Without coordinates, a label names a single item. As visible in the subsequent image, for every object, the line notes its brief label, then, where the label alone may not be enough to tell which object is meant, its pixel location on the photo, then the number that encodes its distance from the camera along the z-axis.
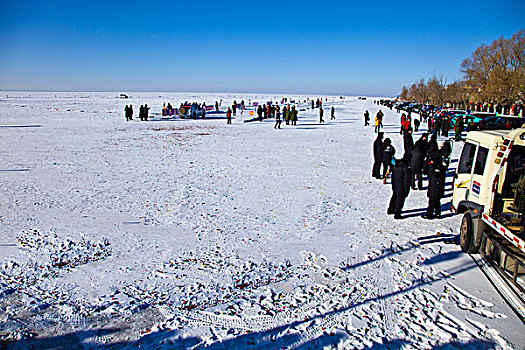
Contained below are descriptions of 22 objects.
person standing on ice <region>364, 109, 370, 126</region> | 28.68
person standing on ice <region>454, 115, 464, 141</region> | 19.39
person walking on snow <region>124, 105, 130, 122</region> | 33.03
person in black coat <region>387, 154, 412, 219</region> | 7.51
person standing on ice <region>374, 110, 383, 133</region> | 22.39
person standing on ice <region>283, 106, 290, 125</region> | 30.17
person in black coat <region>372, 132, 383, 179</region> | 11.02
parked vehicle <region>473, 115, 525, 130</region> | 22.55
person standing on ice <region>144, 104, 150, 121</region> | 34.62
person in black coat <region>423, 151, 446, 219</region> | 7.48
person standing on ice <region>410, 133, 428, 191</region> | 9.96
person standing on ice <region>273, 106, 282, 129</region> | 26.91
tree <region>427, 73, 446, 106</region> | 77.44
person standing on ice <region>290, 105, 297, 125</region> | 29.81
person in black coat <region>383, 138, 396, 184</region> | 10.55
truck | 4.72
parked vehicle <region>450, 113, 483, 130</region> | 25.70
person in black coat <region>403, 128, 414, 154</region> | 11.43
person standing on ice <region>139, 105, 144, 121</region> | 33.97
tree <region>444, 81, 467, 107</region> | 69.56
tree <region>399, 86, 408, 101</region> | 122.75
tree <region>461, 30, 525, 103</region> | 40.81
